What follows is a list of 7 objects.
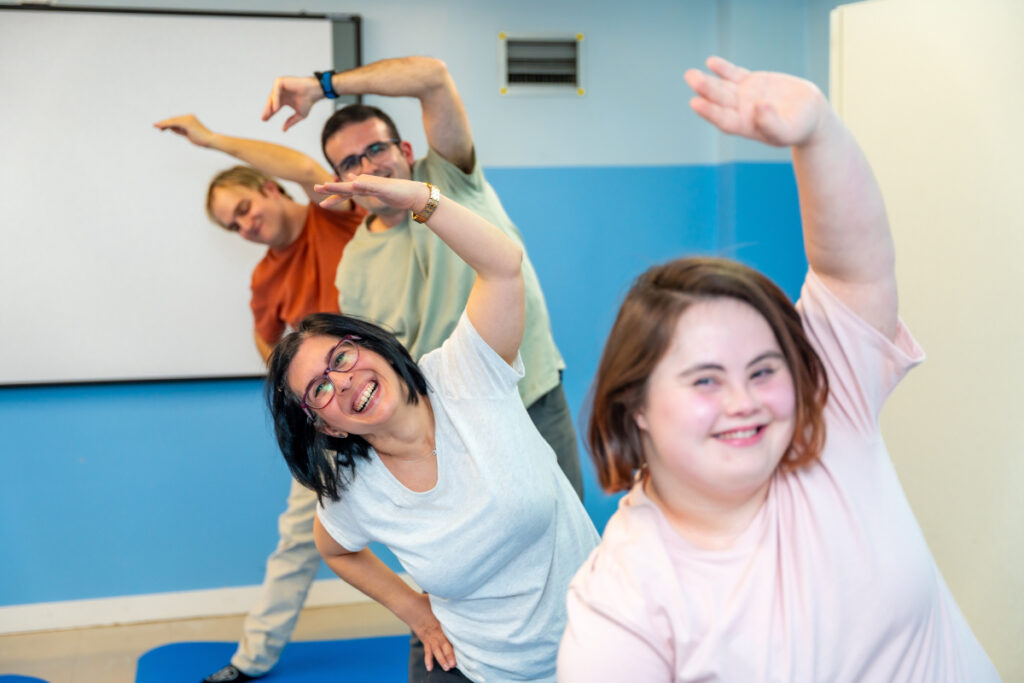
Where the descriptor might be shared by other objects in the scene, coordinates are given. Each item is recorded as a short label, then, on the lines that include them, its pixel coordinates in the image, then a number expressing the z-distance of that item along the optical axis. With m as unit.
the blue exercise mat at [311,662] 3.02
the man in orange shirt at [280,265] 2.80
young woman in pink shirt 1.07
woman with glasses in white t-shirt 1.62
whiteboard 3.26
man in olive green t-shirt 2.20
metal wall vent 3.51
